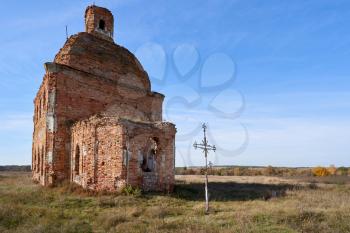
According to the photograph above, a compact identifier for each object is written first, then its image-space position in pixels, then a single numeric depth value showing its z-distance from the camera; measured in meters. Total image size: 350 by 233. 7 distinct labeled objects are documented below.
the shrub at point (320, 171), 50.69
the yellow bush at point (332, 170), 52.78
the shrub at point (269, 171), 51.91
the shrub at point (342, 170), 50.49
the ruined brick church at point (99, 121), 16.44
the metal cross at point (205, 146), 13.11
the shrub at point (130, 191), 15.27
